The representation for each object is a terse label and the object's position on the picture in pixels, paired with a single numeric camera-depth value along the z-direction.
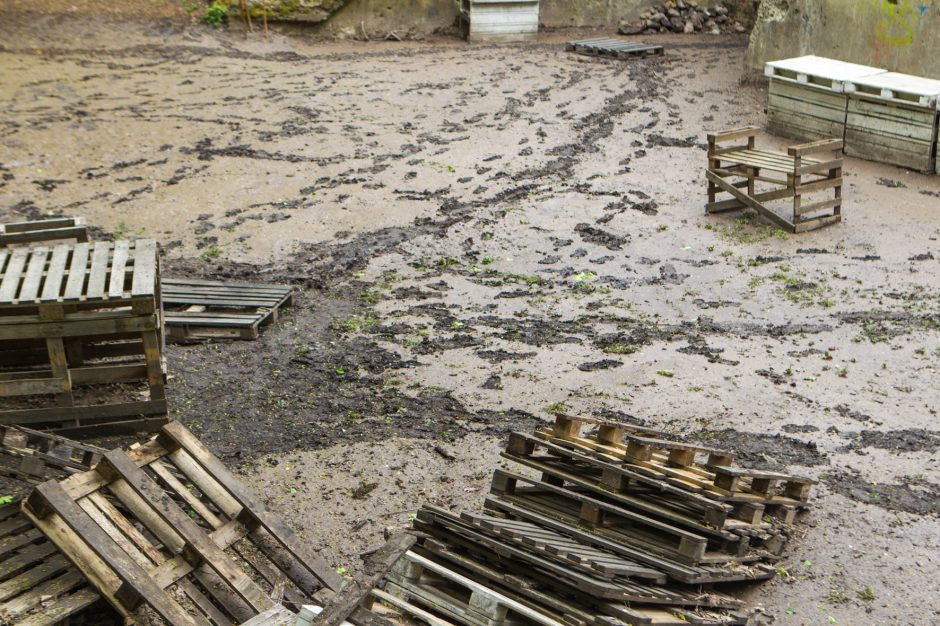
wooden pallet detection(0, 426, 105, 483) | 6.14
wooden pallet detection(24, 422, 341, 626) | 4.96
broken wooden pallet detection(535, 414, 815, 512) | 5.70
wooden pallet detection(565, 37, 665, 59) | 19.28
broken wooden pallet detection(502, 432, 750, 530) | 5.43
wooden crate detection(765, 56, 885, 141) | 14.12
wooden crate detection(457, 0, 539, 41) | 20.30
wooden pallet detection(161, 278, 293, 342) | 9.24
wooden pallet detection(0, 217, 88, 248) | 8.22
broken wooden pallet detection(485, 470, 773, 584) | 5.23
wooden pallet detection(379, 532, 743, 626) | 4.53
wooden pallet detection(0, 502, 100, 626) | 4.98
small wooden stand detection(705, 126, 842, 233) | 11.79
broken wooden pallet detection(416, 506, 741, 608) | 4.70
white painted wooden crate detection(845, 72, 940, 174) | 13.08
